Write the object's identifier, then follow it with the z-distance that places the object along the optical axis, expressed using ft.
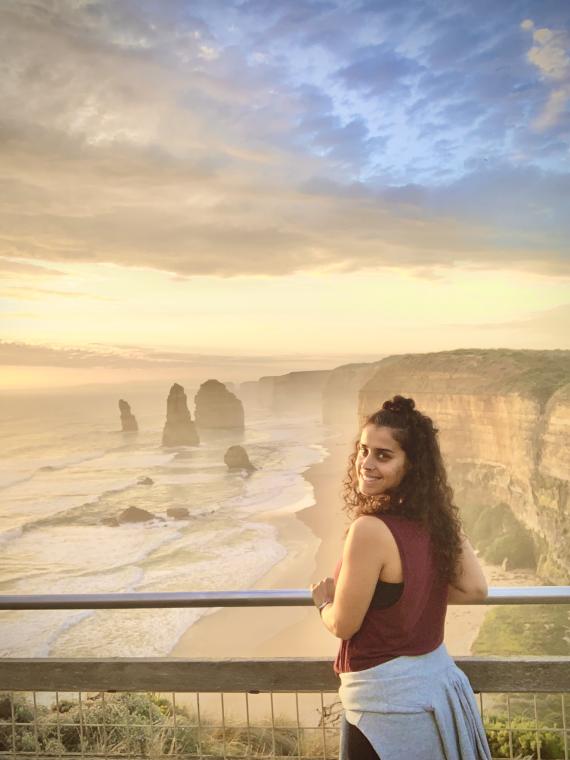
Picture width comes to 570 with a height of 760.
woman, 6.22
